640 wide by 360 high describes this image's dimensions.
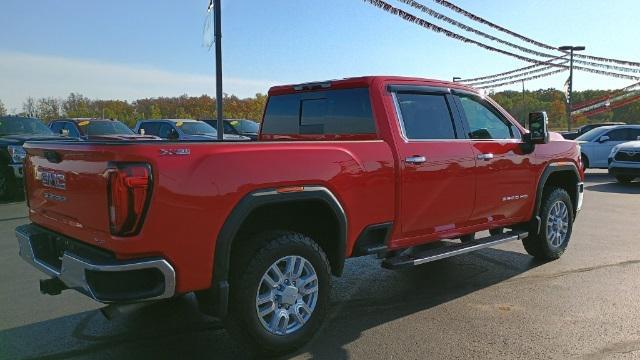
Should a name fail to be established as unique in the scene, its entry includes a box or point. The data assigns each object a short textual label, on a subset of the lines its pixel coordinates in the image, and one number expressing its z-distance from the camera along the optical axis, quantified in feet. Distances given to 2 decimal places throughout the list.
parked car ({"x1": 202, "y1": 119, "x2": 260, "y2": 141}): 61.46
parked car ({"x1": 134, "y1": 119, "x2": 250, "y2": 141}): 52.75
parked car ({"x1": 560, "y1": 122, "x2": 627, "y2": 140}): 76.20
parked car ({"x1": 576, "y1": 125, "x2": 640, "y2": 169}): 55.88
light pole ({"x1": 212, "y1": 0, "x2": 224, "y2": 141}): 38.19
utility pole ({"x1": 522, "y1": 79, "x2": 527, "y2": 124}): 252.21
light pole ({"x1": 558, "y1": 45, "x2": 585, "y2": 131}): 115.44
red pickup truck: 9.63
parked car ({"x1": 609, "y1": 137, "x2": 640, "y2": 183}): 46.57
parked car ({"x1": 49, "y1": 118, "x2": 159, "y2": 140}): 46.80
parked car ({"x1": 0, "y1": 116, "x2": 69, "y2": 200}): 35.14
